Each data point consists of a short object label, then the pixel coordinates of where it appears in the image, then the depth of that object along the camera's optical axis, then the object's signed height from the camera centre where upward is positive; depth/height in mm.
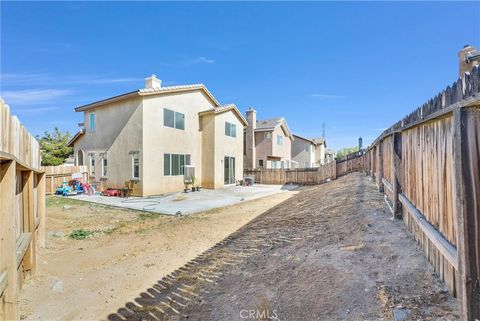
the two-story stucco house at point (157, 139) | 14227 +1768
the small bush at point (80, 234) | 7023 -2038
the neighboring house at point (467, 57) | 6906 +3097
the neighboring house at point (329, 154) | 51638 +2005
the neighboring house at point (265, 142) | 25656 +2414
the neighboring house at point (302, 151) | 35844 +1816
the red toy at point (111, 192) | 14508 -1589
